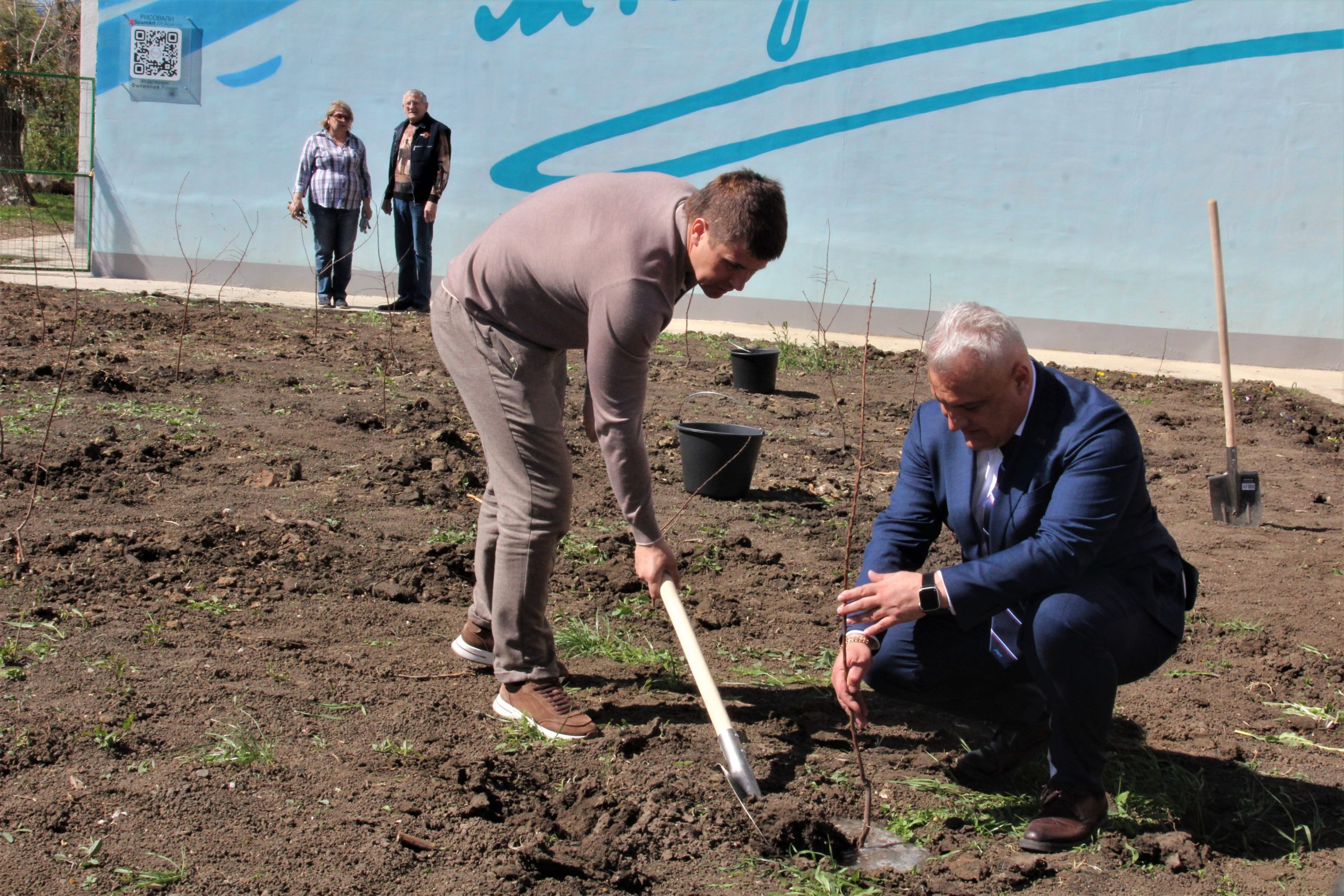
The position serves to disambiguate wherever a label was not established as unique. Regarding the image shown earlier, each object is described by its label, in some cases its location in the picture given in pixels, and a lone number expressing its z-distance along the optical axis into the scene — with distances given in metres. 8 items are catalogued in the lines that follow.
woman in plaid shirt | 9.34
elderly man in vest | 9.44
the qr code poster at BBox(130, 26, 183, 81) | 10.62
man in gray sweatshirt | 2.45
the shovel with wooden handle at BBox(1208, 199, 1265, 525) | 5.22
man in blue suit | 2.43
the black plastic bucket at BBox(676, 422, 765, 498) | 4.98
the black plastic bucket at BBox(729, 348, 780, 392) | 7.32
